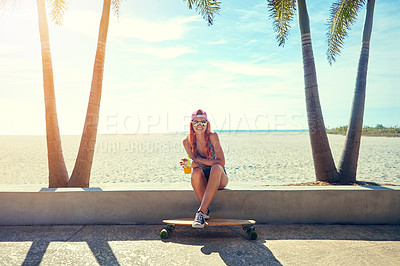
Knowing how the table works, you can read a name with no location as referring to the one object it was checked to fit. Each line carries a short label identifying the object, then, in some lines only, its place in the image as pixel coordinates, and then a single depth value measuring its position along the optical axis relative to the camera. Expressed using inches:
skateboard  160.6
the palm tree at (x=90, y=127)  244.8
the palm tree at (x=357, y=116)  274.5
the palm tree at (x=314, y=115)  268.7
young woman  171.2
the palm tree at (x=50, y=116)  246.1
